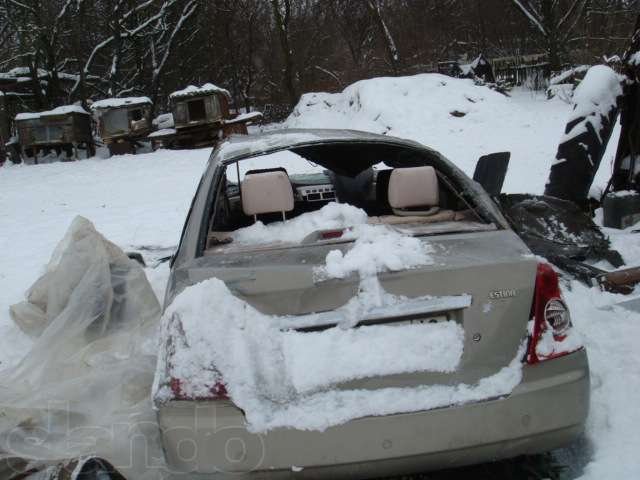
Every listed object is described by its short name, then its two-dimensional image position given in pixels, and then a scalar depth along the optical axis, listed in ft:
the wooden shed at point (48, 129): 57.36
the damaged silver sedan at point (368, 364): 6.41
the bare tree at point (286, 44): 79.56
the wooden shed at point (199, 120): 58.29
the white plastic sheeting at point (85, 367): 9.19
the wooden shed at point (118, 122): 58.18
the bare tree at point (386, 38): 77.98
